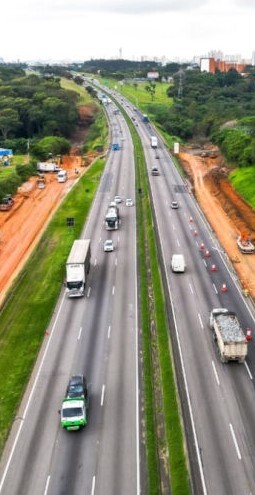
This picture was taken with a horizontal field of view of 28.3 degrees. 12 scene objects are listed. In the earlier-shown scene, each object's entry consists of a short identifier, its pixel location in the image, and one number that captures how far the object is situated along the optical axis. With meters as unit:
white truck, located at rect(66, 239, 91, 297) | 57.78
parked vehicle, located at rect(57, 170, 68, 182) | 118.75
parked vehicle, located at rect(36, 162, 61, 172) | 129.25
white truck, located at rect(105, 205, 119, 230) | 80.31
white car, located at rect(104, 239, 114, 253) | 71.44
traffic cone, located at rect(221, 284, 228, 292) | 57.96
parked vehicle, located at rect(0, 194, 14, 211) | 97.78
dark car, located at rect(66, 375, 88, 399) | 38.34
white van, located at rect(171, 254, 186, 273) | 62.56
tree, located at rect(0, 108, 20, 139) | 165.75
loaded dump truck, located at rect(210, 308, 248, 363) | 42.19
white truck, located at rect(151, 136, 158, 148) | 149.12
